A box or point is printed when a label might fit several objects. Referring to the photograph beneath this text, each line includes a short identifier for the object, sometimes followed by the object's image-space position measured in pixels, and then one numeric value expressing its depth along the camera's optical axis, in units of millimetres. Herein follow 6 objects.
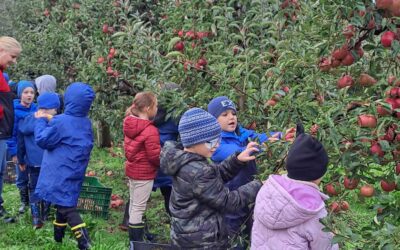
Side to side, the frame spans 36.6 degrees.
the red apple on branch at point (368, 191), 2639
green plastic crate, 5954
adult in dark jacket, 5109
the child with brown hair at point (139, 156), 5035
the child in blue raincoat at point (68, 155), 4898
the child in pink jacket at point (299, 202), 2666
